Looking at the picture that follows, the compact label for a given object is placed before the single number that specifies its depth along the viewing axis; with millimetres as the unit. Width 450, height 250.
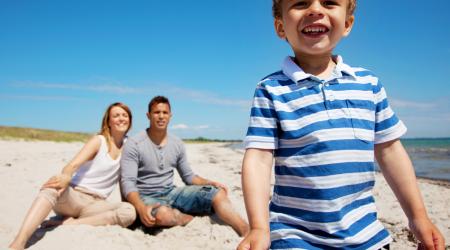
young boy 1486
